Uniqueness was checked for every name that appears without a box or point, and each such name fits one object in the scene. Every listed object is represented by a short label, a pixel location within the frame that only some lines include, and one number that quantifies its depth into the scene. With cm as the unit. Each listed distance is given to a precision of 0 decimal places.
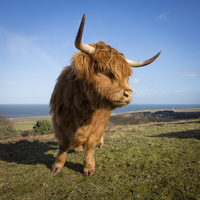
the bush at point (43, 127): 1813
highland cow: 225
